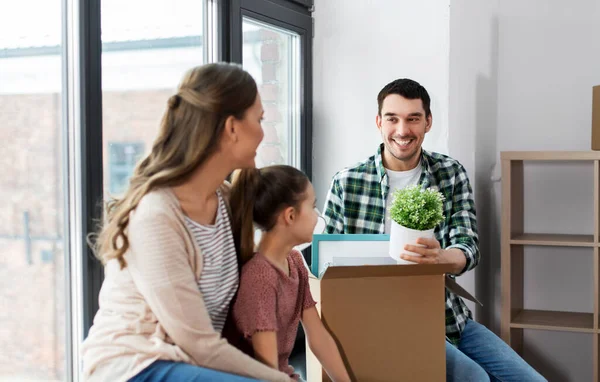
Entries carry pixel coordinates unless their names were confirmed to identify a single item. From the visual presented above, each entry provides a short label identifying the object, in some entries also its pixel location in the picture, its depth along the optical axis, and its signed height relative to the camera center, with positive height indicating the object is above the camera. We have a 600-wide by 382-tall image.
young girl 1.51 -0.22
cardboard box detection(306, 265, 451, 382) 1.68 -0.35
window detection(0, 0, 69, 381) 1.76 -0.06
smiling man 2.31 -0.08
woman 1.34 -0.16
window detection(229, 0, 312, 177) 2.84 +0.41
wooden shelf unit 2.66 -0.31
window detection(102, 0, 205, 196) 2.02 +0.30
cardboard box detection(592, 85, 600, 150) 2.58 +0.18
